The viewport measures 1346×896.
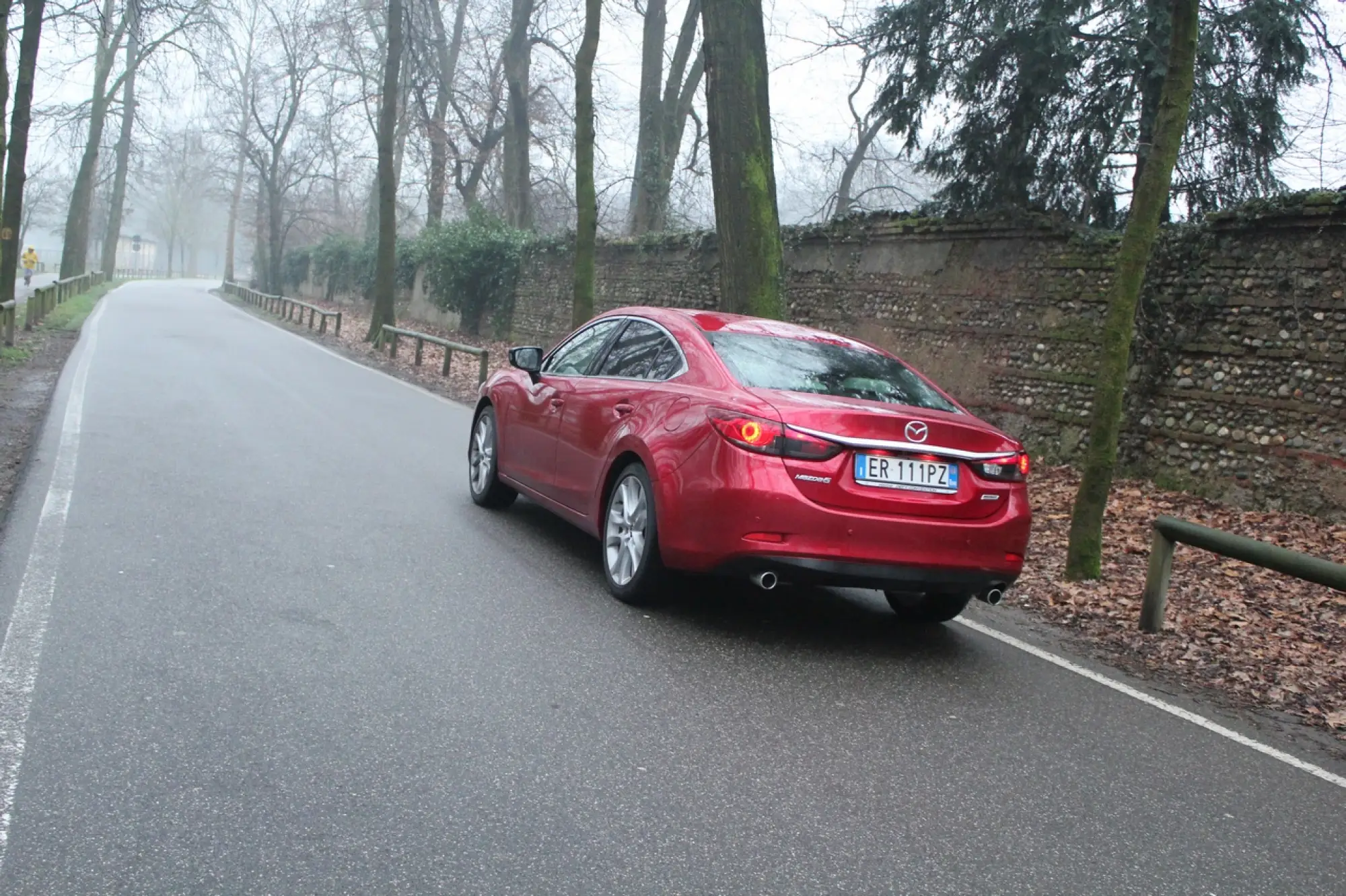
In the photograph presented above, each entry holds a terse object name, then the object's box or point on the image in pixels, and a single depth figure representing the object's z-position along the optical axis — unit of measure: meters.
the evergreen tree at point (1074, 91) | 13.80
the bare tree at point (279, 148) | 43.28
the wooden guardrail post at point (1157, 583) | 6.80
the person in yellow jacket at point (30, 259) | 48.72
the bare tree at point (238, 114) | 25.55
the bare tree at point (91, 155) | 37.09
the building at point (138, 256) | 140.38
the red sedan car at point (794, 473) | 5.49
